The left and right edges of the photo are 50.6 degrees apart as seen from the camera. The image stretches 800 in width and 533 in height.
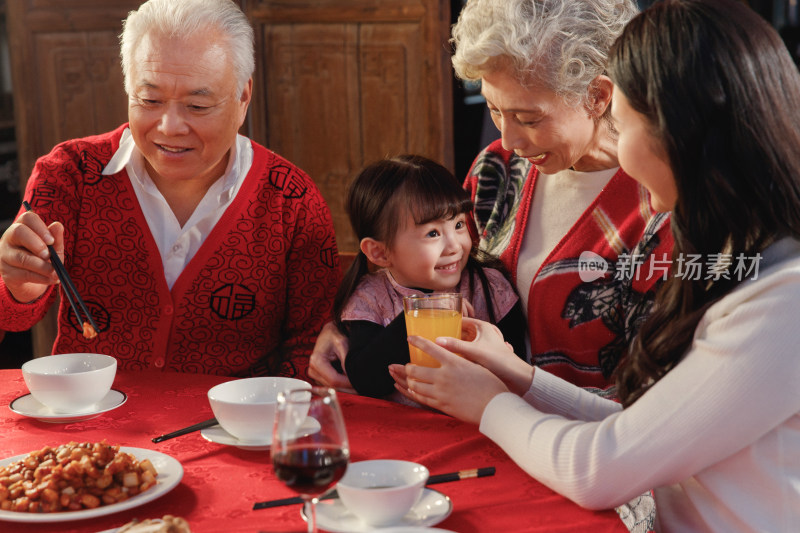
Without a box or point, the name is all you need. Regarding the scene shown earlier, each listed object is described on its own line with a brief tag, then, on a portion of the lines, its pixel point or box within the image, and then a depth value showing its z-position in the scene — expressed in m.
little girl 1.94
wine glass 0.93
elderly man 1.97
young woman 1.08
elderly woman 1.75
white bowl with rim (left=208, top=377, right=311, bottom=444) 1.27
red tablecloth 1.08
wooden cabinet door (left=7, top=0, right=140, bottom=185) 3.43
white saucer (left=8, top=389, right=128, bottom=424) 1.44
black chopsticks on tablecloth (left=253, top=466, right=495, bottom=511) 1.12
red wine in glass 0.93
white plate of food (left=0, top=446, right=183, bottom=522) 1.05
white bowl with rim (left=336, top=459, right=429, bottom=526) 1.01
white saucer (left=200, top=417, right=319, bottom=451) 1.29
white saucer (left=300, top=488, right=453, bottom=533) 1.03
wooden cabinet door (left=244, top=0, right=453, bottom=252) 3.35
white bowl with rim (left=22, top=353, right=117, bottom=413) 1.41
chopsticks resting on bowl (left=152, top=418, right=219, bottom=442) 1.36
